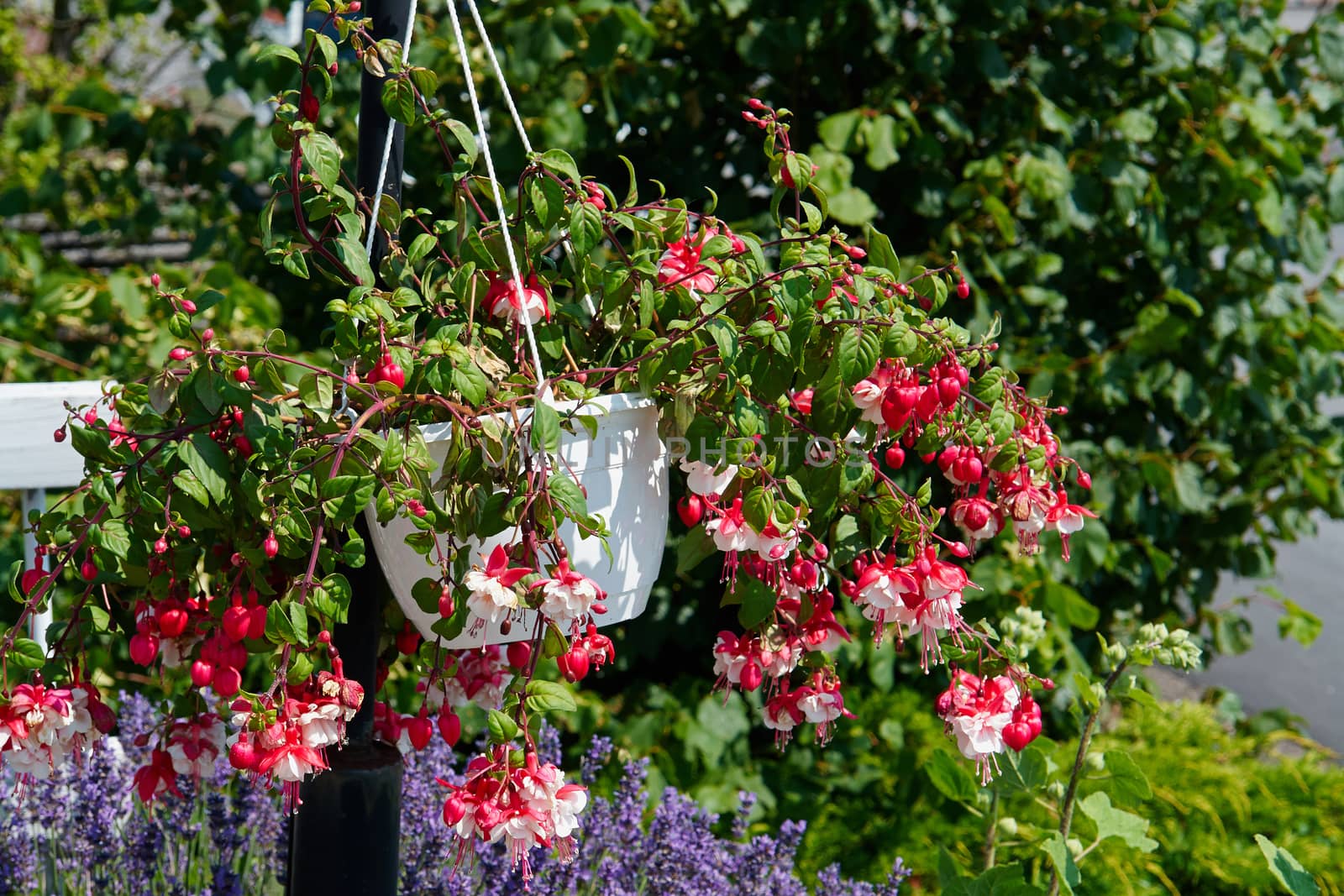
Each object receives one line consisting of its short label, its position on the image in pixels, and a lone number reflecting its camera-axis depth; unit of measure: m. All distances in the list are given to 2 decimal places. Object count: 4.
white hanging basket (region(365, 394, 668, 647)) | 2.53
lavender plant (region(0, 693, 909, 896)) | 2.87
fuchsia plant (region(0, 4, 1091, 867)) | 2.44
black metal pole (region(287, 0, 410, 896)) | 2.60
